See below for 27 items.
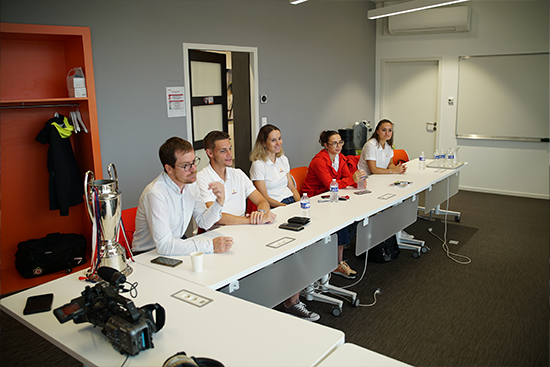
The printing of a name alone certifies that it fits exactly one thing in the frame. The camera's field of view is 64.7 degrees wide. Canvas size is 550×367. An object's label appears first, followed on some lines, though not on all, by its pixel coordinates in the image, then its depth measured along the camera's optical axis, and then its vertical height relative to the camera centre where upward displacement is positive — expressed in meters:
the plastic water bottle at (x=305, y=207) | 3.01 -0.63
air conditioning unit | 6.52 +1.43
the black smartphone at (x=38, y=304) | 1.80 -0.77
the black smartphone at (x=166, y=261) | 2.24 -0.74
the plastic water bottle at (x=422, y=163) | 4.90 -0.57
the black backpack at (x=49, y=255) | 3.63 -1.13
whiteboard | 6.30 +0.21
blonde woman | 3.81 -0.47
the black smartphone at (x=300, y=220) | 2.86 -0.69
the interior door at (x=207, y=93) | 5.13 +0.30
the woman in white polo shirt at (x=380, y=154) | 4.69 -0.44
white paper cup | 2.12 -0.70
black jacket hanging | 3.72 -0.41
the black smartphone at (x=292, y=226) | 2.75 -0.70
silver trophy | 2.05 -0.46
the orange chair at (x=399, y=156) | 5.43 -0.54
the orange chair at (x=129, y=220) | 2.80 -0.65
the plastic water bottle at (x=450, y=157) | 5.04 -0.53
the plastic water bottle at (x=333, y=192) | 3.44 -0.61
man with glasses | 2.37 -0.53
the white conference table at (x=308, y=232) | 2.18 -0.74
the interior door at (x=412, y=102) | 7.38 +0.18
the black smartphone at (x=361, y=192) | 3.80 -0.68
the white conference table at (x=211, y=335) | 1.45 -0.78
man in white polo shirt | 2.98 -0.51
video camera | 1.45 -0.68
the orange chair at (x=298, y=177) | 4.34 -0.62
